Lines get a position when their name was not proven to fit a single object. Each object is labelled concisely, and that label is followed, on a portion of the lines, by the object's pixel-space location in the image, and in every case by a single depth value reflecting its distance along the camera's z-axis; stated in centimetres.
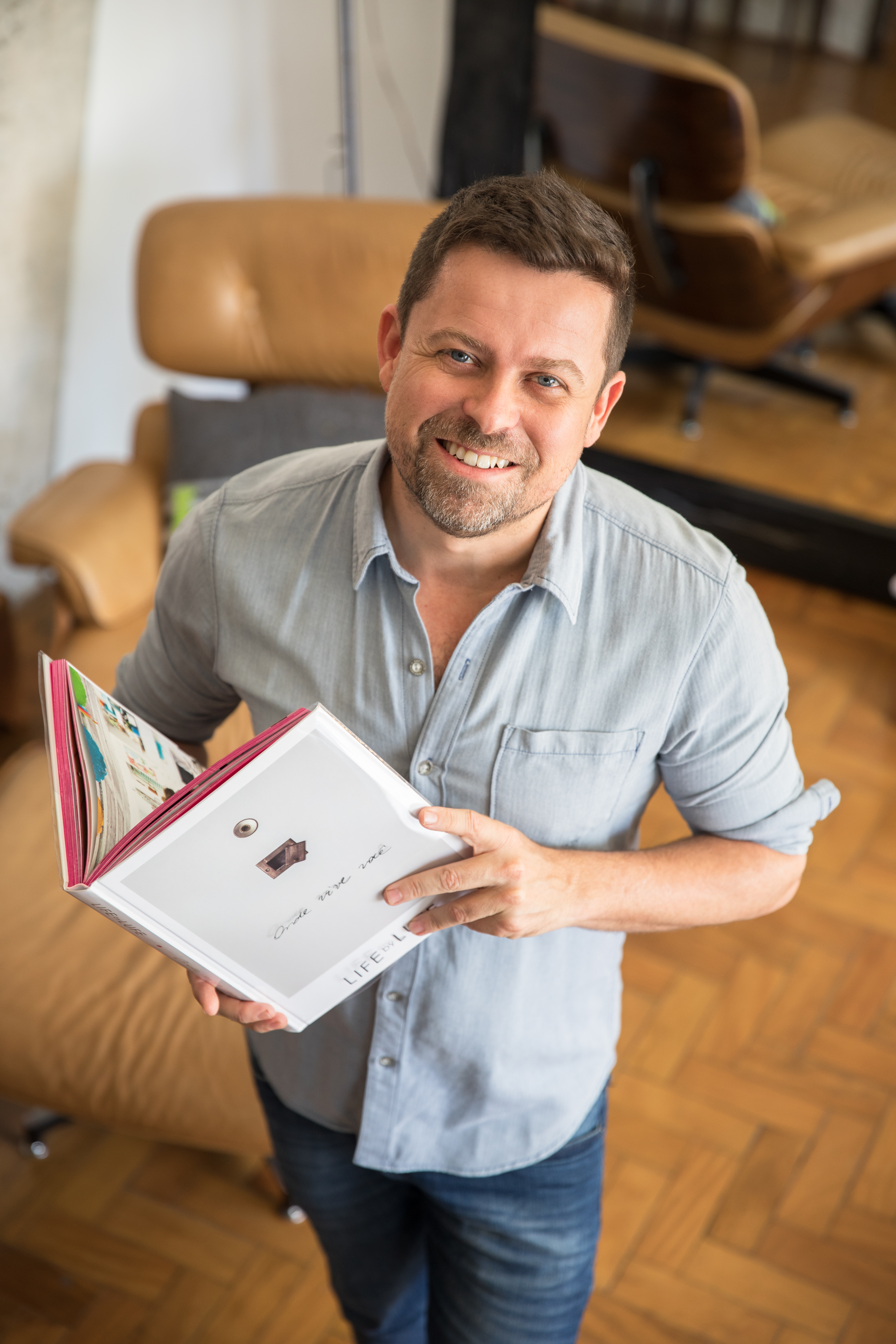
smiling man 96
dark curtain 294
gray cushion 252
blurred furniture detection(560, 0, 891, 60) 233
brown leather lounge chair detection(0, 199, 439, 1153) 177
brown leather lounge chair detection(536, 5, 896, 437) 258
